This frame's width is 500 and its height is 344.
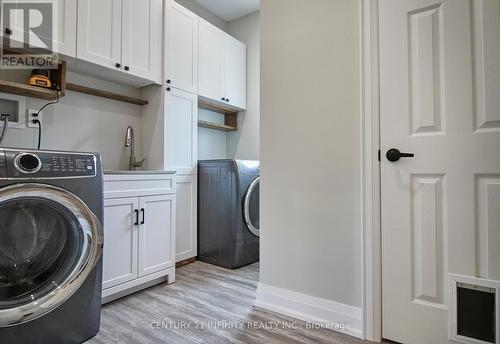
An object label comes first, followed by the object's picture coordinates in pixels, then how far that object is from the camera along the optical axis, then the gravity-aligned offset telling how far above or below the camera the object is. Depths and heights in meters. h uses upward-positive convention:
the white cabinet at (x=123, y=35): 1.93 +1.10
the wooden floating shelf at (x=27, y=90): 1.66 +0.56
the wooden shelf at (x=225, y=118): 3.12 +0.78
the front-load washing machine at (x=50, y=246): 1.14 -0.32
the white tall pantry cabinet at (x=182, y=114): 2.50 +0.61
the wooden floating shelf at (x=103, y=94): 2.09 +0.70
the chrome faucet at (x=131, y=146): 2.40 +0.29
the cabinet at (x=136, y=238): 1.77 -0.42
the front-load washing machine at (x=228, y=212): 2.53 -0.31
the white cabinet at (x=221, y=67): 2.86 +1.24
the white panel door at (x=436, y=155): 1.18 +0.11
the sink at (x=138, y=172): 1.78 +0.05
